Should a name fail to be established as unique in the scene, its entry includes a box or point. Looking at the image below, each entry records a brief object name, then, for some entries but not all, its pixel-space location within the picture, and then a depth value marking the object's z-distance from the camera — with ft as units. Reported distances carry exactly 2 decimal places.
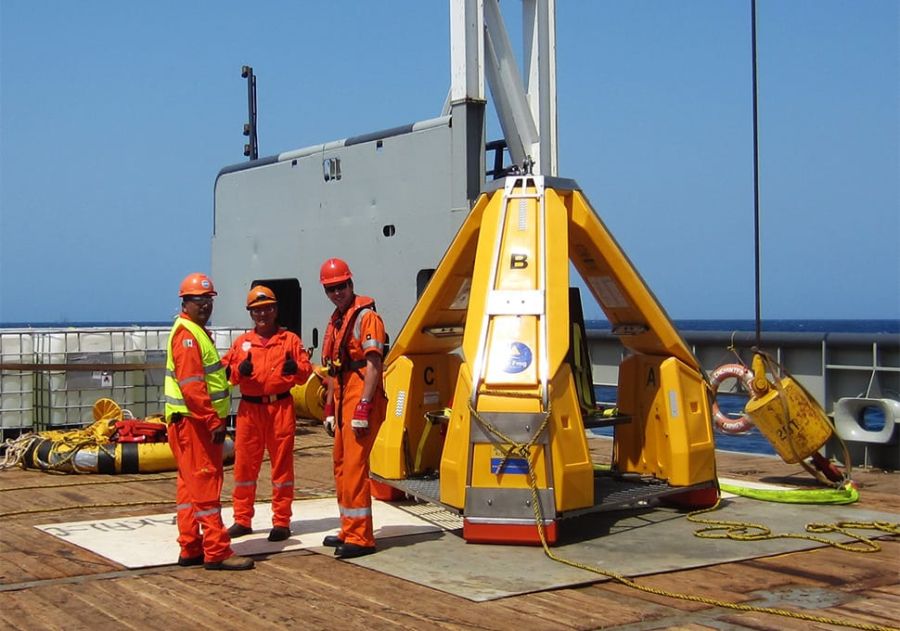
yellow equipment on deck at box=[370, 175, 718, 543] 24.09
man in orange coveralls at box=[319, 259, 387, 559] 22.99
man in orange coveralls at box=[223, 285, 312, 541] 24.59
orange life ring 35.42
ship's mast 36.81
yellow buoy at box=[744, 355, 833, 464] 31.42
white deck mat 23.26
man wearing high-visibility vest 21.52
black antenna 67.41
